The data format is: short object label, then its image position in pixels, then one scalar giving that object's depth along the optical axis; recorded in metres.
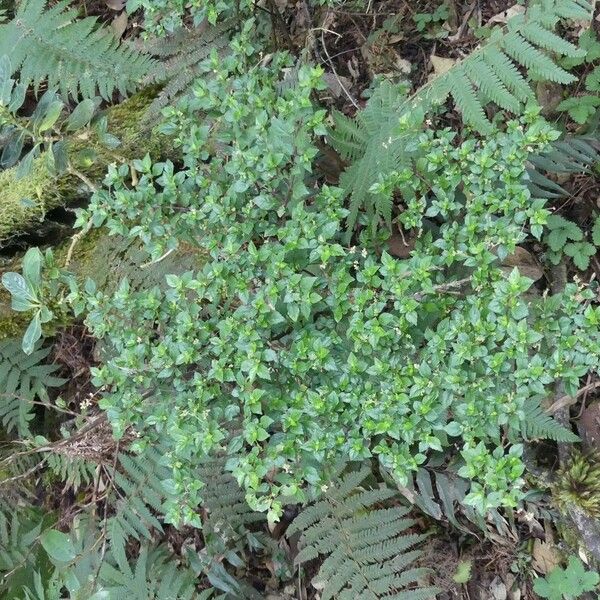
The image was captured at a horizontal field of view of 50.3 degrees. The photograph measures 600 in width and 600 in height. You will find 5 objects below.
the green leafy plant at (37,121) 2.23
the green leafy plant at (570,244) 2.69
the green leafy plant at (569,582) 2.47
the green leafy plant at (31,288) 2.10
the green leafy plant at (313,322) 1.88
